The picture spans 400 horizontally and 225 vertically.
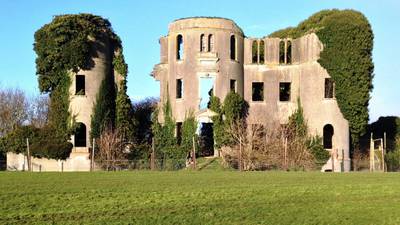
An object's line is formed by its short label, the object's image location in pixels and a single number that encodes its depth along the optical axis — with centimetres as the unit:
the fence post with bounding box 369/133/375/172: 4500
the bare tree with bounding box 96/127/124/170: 4338
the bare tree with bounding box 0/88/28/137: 6788
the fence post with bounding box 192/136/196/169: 4146
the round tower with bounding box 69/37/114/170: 4712
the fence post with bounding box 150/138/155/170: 4208
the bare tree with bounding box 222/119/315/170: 4200
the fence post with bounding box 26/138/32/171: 4171
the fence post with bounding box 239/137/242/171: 4144
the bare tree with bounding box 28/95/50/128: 7627
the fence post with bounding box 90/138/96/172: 4277
